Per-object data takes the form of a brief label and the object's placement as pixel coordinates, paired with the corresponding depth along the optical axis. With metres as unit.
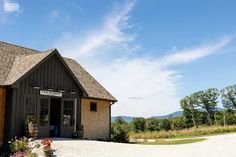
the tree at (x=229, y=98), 49.37
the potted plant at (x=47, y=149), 9.59
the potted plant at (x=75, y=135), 15.48
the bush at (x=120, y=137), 17.86
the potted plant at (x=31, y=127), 12.96
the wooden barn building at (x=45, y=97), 13.08
